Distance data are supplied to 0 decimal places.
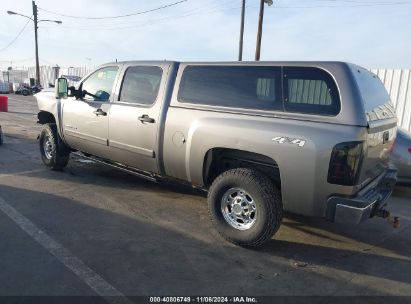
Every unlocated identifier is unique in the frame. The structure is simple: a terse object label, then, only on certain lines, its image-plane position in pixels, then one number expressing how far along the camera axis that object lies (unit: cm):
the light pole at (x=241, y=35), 2458
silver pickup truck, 368
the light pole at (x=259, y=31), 1984
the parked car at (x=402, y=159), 695
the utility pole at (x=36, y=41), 3884
